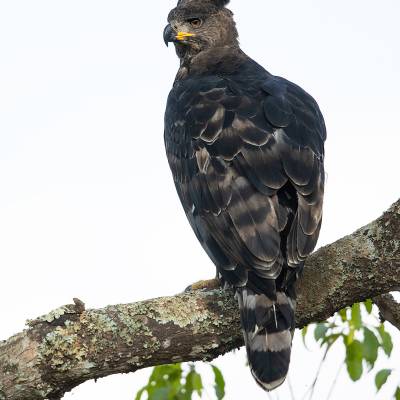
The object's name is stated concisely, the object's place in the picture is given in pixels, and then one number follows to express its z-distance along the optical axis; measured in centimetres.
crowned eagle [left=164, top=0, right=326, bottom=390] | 973
